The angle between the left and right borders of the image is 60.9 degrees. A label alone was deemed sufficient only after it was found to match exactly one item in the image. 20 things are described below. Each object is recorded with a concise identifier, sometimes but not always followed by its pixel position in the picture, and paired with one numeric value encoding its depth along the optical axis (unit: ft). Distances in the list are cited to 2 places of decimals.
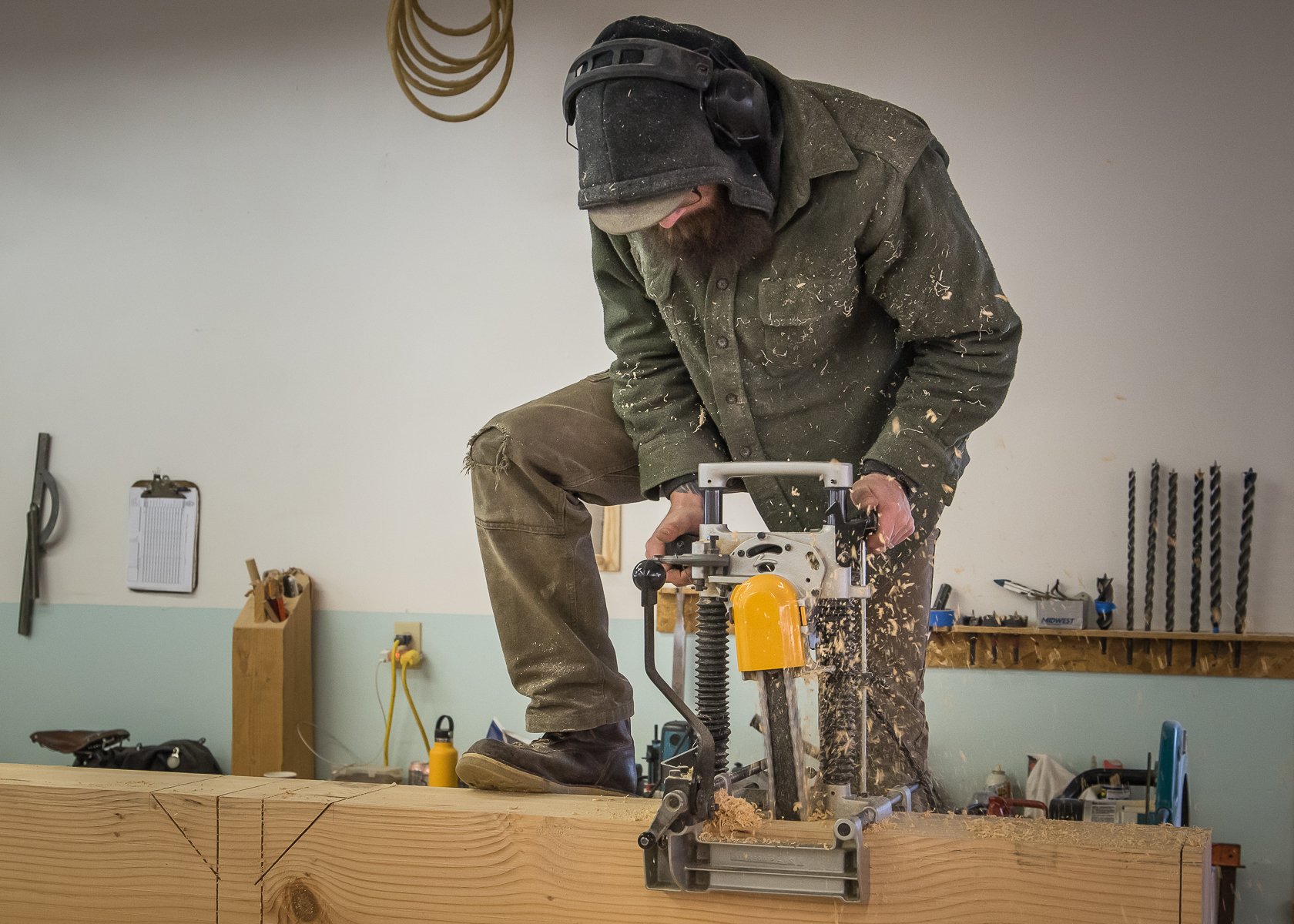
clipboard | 14.84
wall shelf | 11.35
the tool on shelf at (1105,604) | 11.55
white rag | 11.32
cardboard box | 11.64
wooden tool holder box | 13.34
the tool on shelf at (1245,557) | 11.42
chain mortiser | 4.20
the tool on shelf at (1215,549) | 11.49
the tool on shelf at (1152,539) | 11.68
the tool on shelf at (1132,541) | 11.80
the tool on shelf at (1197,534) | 11.44
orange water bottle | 12.14
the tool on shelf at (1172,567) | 11.56
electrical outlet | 13.93
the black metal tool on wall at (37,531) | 15.23
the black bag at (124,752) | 13.01
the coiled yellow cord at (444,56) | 11.61
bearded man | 5.54
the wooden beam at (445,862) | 4.13
